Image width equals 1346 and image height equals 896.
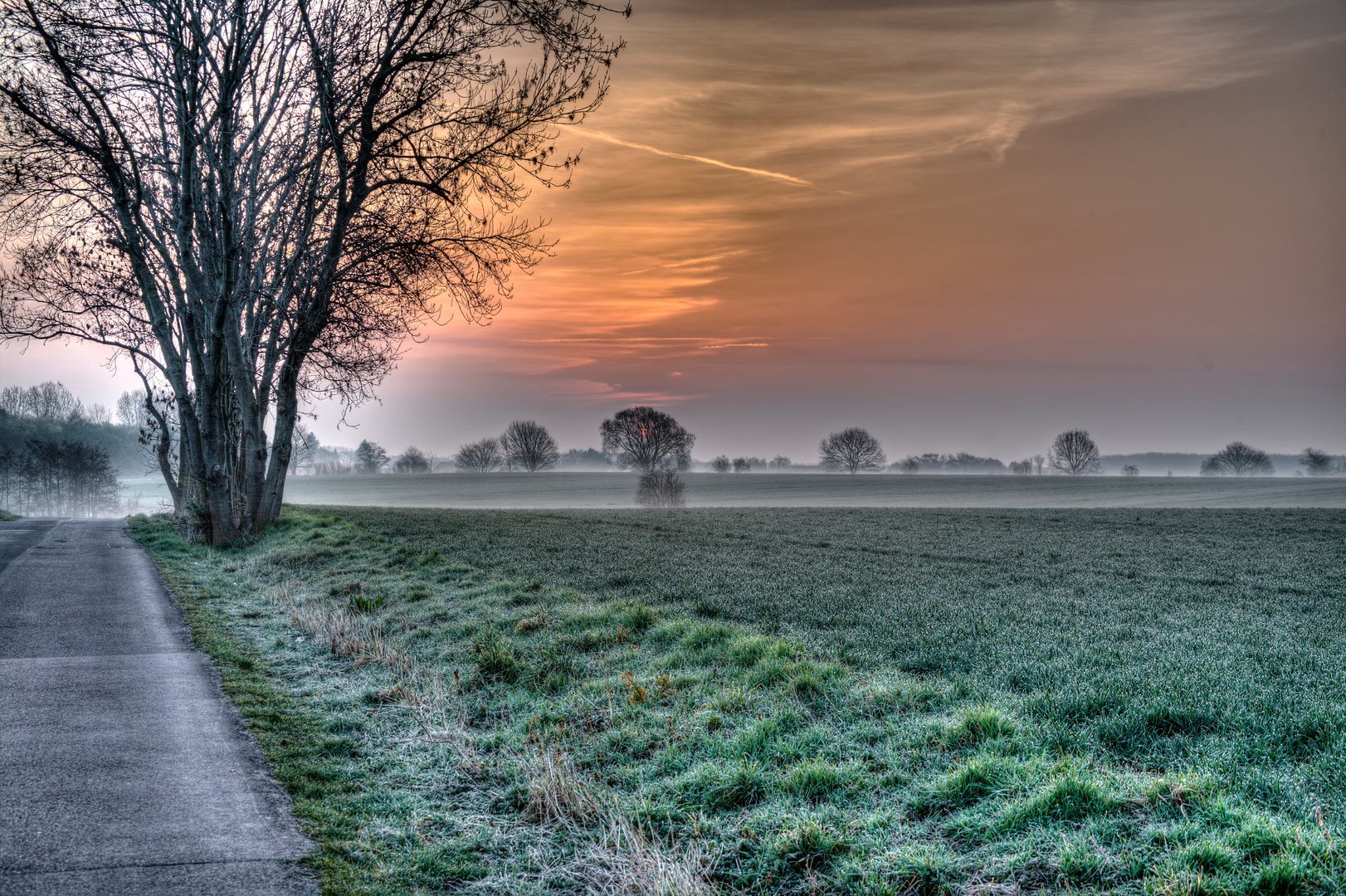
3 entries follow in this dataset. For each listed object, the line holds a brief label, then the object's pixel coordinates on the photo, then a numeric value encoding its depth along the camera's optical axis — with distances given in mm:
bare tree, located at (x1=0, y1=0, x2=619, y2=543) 19469
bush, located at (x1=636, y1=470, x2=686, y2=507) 64062
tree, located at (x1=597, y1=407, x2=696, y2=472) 89312
